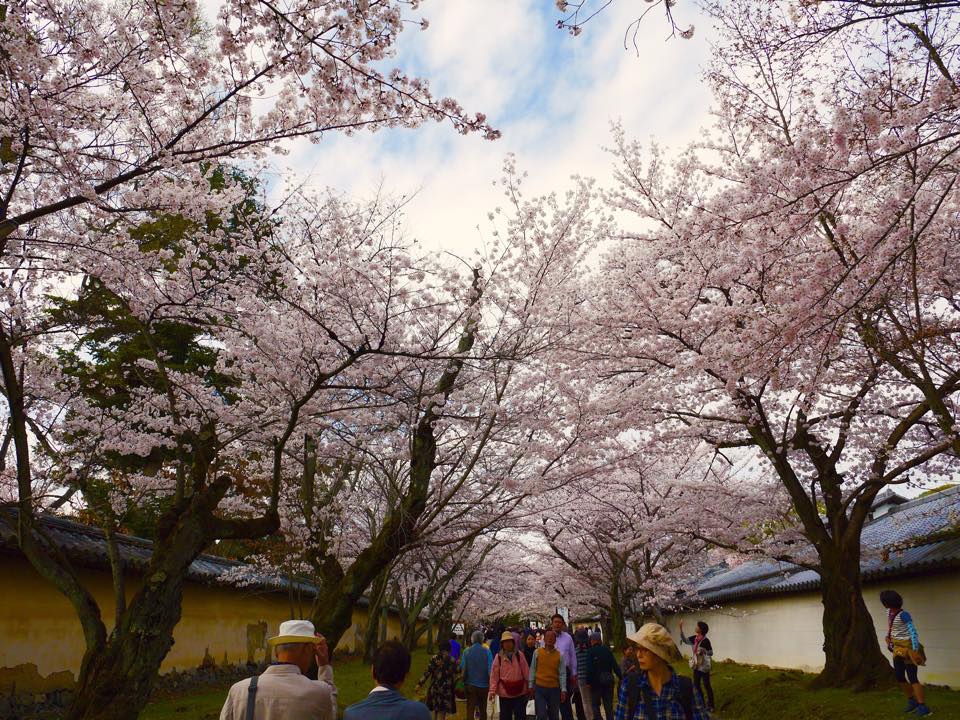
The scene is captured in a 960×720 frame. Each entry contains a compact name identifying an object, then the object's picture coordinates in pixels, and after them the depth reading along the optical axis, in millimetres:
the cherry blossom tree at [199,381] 6570
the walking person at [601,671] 9812
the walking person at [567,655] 9125
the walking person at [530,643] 11406
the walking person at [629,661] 8740
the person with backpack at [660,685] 3613
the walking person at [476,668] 9508
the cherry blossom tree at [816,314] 7180
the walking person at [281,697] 3252
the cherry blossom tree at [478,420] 9352
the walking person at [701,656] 11766
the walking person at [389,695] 3029
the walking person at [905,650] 8203
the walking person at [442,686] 9258
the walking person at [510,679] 8383
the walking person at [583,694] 10086
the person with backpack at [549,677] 8664
